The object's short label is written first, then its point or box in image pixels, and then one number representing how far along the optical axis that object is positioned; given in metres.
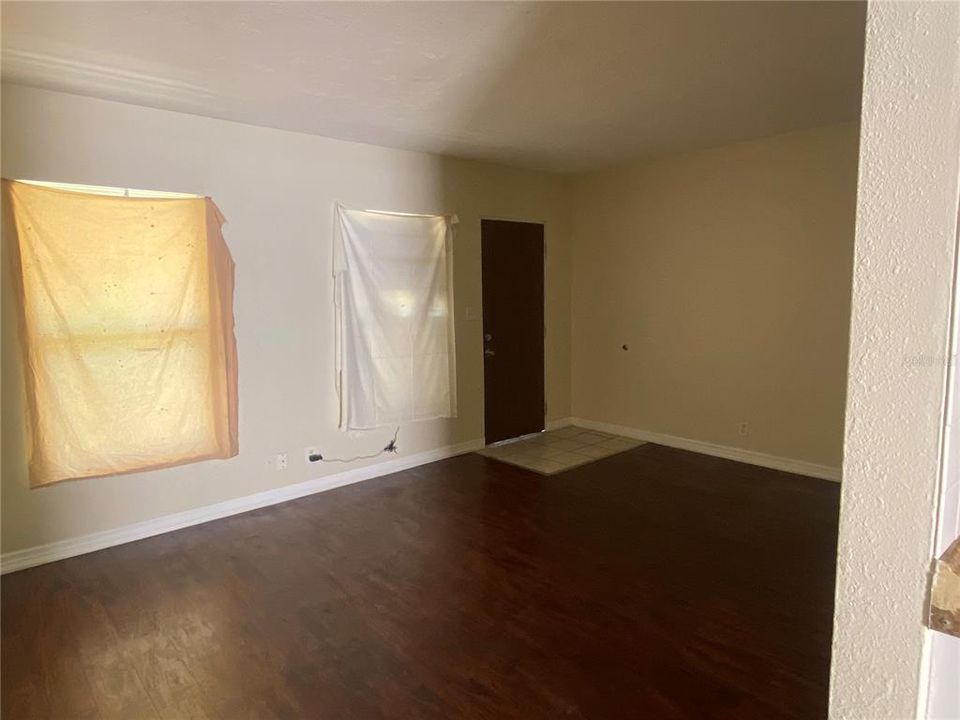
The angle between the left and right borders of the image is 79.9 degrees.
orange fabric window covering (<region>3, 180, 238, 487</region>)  2.93
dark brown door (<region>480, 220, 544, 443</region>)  5.12
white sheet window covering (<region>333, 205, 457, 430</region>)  4.11
